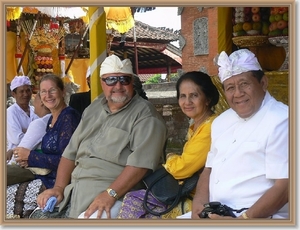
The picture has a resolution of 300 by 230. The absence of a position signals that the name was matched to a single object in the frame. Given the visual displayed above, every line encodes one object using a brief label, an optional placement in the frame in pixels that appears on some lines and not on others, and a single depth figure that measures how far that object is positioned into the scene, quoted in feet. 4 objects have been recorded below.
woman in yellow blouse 10.18
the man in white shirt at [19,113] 15.62
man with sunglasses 10.75
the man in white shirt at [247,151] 8.64
